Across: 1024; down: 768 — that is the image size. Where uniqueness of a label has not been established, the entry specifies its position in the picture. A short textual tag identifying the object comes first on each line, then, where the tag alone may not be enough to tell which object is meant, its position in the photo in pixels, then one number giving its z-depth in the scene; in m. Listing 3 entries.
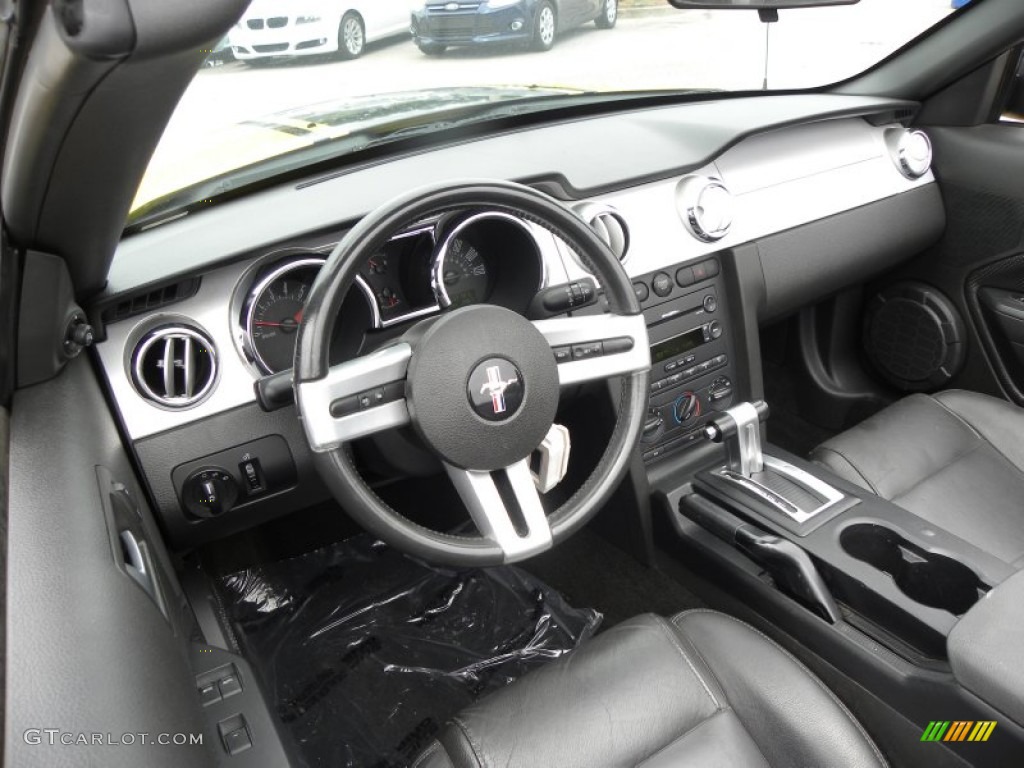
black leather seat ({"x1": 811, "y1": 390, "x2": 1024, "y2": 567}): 1.72
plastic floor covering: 1.91
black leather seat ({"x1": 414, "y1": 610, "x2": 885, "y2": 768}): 1.21
